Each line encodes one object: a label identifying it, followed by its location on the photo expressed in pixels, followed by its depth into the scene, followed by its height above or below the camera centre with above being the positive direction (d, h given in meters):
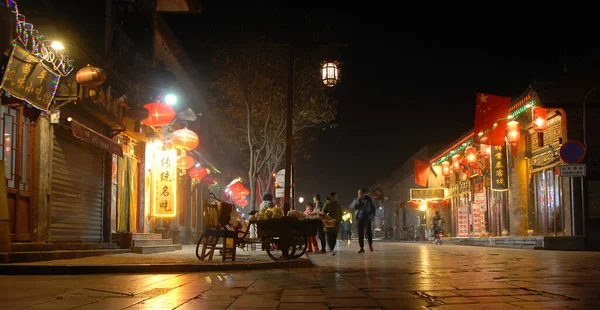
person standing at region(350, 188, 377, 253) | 17.20 -0.15
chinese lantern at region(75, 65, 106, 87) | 13.86 +2.94
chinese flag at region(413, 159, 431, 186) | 39.97 +2.05
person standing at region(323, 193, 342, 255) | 17.84 -0.20
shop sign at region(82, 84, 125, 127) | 15.29 +2.71
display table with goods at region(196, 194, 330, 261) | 12.60 -0.41
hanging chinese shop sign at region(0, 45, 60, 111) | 11.30 +2.50
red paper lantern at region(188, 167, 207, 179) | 25.92 +1.44
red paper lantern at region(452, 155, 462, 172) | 31.21 +2.05
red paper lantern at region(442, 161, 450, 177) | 35.83 +2.02
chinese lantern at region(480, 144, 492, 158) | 26.11 +2.24
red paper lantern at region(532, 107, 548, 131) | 20.83 +2.83
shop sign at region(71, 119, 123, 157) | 13.98 +1.68
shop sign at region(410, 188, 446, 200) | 39.03 +0.67
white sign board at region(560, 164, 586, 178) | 18.64 +0.95
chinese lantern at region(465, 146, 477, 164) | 28.48 +2.21
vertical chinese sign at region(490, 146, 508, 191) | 24.34 +1.25
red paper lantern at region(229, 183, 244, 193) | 36.95 +1.13
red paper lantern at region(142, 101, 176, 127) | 18.58 +2.77
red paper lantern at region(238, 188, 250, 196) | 37.32 +0.84
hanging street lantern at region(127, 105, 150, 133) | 17.72 +2.68
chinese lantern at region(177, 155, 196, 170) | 23.35 +1.71
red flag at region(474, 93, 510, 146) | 22.94 +3.22
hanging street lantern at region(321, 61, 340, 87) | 17.78 +3.79
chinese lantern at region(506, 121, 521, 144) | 22.75 +2.60
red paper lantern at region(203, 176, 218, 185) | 31.19 +1.34
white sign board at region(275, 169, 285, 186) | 24.20 +1.09
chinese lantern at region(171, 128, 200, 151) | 20.33 +2.21
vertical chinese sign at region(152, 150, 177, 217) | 20.06 +0.67
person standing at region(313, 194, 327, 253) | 18.20 -0.15
